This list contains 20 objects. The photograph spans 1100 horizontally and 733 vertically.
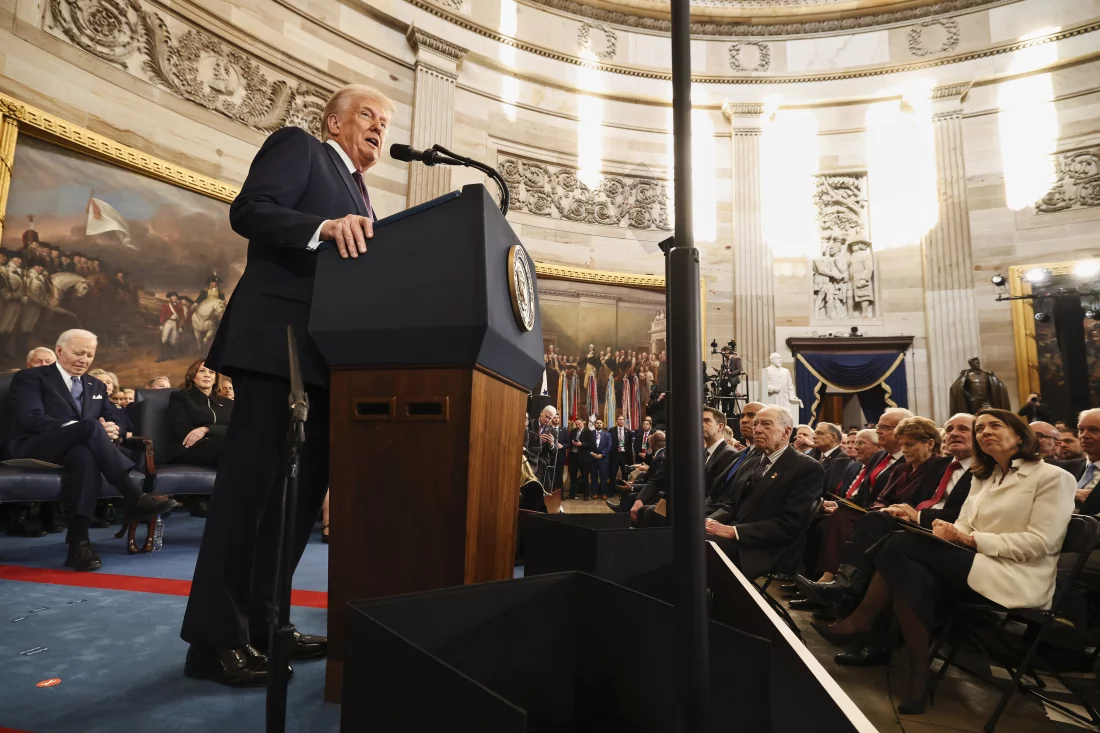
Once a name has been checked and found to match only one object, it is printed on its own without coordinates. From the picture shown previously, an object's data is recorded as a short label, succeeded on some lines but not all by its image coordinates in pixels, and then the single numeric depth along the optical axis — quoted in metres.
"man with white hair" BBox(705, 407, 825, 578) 3.35
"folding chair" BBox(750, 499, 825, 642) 3.24
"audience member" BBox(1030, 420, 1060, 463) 4.70
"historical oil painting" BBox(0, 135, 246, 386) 6.24
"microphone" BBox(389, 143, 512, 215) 1.68
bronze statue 11.21
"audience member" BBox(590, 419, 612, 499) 11.57
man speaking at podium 1.53
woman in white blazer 2.53
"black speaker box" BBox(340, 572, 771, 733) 0.72
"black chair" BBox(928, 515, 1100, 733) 2.26
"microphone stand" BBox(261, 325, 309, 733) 1.04
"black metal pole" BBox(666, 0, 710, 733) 0.65
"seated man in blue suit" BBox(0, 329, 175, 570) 3.75
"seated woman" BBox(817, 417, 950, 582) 3.78
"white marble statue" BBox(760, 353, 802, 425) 11.99
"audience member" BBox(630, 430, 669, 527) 3.85
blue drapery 12.34
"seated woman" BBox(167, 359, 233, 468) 4.92
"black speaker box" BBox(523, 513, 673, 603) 1.82
